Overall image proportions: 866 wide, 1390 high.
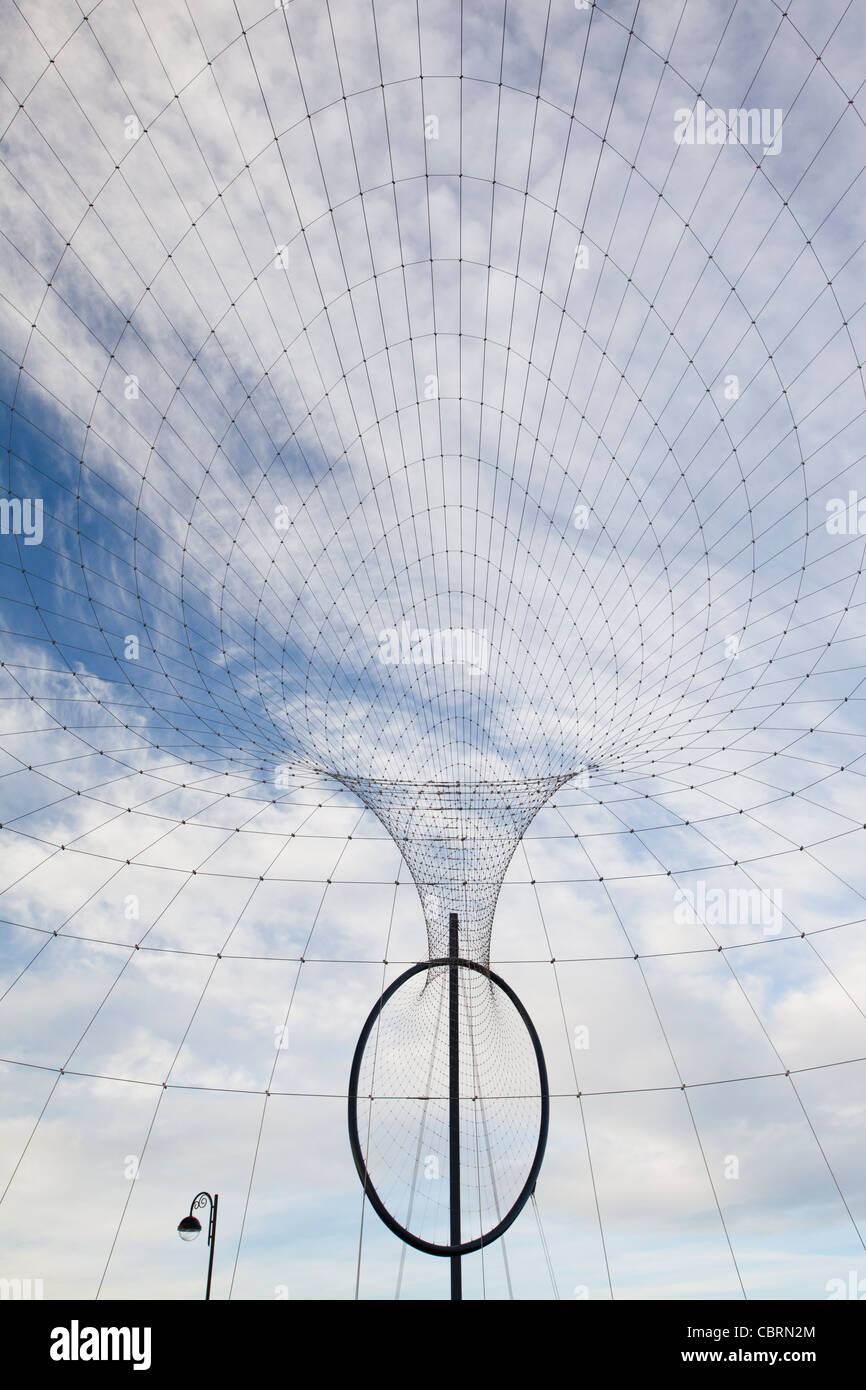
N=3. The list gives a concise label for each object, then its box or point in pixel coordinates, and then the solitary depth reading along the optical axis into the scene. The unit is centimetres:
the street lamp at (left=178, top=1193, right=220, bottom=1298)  2256
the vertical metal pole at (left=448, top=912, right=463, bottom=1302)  2871
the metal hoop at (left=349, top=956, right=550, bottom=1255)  2744
